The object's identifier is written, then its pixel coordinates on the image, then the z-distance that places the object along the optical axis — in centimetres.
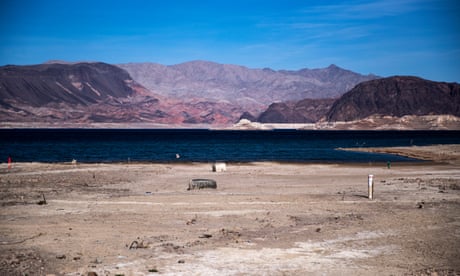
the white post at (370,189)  2607
